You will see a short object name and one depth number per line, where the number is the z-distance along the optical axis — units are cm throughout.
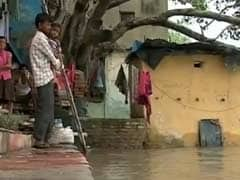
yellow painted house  1986
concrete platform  465
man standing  749
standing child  1031
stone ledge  662
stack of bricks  1439
